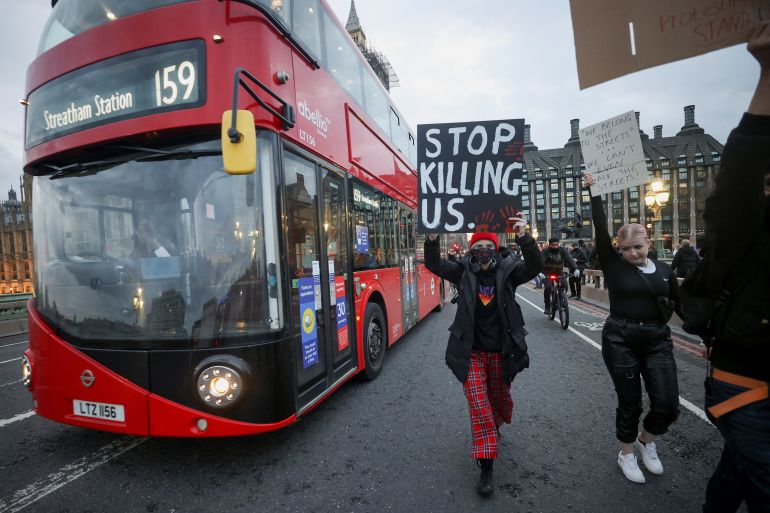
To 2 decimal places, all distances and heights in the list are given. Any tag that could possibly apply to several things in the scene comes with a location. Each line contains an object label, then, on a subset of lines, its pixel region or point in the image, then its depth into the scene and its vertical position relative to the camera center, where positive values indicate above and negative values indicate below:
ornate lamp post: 11.73 +1.14
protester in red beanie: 2.82 -0.68
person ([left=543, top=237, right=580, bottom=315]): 8.69 -0.61
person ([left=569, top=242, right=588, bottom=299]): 13.88 -1.17
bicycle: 8.16 -1.39
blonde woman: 2.73 -0.81
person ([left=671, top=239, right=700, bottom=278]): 8.68 -0.65
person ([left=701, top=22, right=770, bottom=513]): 1.18 -0.21
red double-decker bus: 2.84 +0.23
